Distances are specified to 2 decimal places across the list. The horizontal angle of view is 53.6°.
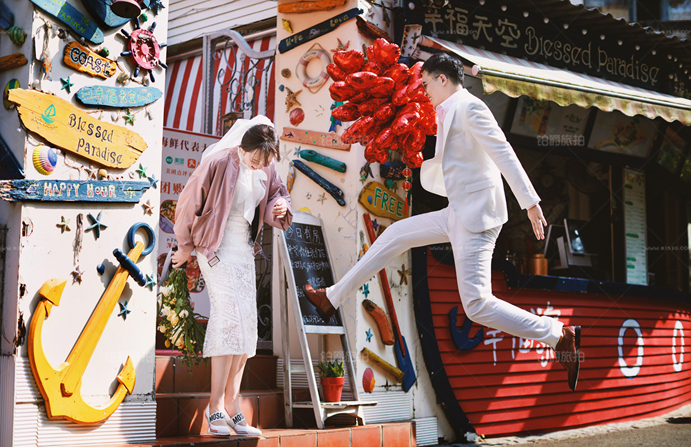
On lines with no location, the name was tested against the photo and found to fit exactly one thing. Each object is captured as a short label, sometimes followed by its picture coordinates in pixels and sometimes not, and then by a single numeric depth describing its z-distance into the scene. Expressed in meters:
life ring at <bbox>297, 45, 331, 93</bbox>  6.45
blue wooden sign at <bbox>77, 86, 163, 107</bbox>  4.65
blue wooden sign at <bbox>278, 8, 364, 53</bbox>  6.27
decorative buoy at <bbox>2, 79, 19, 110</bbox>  4.42
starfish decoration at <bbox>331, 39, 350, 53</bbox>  6.32
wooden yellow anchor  4.20
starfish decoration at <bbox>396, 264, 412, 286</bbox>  6.42
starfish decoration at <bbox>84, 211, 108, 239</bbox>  4.62
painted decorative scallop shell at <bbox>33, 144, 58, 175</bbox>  4.38
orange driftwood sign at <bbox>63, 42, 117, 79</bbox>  4.59
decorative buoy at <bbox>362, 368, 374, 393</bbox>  5.92
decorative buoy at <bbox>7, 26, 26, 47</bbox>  4.45
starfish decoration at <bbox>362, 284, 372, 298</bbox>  6.08
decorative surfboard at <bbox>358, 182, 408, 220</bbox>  6.19
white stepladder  5.47
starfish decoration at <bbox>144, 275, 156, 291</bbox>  4.85
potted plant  5.59
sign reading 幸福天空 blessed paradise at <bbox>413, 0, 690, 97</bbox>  7.07
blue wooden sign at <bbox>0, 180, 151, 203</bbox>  4.25
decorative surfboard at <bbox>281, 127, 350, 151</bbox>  6.30
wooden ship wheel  4.91
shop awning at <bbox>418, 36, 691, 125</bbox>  5.90
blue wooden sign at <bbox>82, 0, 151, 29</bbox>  4.71
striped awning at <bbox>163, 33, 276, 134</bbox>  8.61
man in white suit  4.09
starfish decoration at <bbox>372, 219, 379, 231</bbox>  6.25
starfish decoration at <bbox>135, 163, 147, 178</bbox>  4.91
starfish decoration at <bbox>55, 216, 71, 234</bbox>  4.47
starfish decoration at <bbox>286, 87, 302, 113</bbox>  6.67
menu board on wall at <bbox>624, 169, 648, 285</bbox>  9.25
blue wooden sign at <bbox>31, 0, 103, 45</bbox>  4.50
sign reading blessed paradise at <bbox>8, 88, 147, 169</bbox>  4.37
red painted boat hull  6.60
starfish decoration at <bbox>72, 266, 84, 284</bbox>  4.50
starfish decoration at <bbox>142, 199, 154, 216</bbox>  4.92
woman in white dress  4.50
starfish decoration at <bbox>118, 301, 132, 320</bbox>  4.69
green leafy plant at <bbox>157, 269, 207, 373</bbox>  5.23
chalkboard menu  5.80
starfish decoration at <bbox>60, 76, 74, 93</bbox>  4.56
